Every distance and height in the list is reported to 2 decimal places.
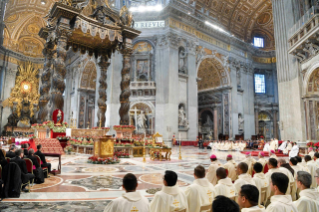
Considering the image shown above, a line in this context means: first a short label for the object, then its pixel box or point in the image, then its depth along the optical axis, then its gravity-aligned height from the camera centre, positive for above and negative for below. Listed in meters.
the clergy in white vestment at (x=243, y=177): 3.32 -0.69
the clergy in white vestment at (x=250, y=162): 5.27 -0.73
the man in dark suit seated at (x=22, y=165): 4.39 -0.68
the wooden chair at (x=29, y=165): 4.79 -0.74
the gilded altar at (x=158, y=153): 10.45 -1.06
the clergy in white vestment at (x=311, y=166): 5.25 -0.81
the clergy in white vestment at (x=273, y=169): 3.86 -0.66
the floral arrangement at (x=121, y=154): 10.98 -1.17
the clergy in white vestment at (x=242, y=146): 18.55 -1.28
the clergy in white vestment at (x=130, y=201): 2.07 -0.64
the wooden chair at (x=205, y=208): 2.72 -0.92
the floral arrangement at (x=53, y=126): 11.41 +0.17
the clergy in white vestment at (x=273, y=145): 15.12 -1.01
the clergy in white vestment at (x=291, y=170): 4.15 -0.74
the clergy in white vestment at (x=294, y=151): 10.27 -0.93
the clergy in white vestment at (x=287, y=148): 12.68 -1.01
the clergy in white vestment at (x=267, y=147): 15.60 -1.19
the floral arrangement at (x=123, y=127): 12.96 +0.15
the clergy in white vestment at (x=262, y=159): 5.19 -0.66
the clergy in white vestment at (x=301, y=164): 4.75 -0.73
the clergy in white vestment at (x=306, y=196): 2.45 -0.71
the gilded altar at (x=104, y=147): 8.89 -0.67
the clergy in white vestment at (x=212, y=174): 4.17 -0.79
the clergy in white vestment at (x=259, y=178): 3.59 -0.75
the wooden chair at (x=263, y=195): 3.69 -1.05
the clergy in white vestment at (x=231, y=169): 4.85 -0.82
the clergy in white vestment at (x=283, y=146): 13.39 -0.92
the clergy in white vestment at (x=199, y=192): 2.73 -0.75
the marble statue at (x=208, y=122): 30.33 +1.04
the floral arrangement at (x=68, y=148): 12.26 -1.00
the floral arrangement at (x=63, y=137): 12.10 -0.42
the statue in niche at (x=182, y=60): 23.36 +7.08
